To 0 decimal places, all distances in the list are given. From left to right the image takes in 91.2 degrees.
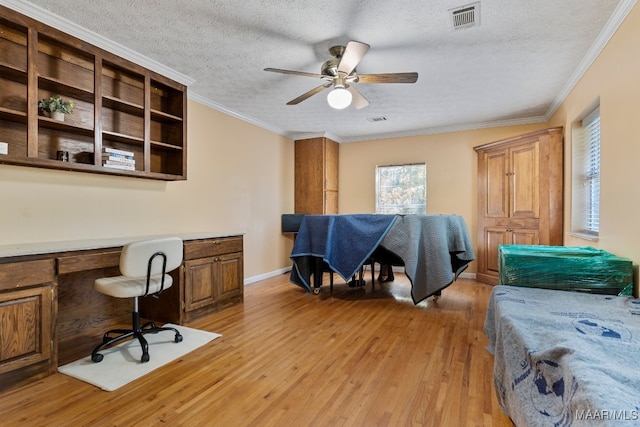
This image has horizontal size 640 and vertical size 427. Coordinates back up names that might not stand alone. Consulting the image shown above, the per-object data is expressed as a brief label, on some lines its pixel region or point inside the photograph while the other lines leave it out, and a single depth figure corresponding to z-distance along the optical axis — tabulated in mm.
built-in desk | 1887
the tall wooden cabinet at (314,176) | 5516
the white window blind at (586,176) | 3031
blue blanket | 3391
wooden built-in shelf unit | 2236
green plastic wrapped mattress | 2105
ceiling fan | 2461
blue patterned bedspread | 875
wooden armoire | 3748
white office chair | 2152
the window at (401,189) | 5453
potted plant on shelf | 2396
